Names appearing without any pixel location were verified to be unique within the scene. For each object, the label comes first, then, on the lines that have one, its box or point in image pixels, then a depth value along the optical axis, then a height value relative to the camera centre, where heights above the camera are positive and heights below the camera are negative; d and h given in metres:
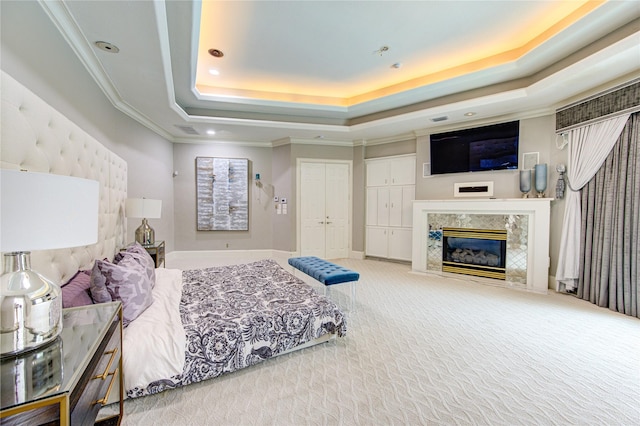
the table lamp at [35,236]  0.77 -0.09
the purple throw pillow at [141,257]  2.31 -0.44
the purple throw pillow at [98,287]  1.66 -0.50
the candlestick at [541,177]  3.83 +0.48
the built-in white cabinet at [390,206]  5.38 +0.07
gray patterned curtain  2.89 -0.22
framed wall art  5.71 +0.32
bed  1.60 -0.79
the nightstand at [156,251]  3.49 -0.57
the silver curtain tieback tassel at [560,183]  3.71 +0.39
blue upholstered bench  2.85 -0.71
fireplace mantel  3.75 -0.12
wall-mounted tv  4.17 +1.02
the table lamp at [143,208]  3.29 +0.00
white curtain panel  3.29 +0.40
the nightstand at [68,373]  0.70 -0.51
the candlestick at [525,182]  3.97 +0.42
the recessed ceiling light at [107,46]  2.39 +1.47
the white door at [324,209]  5.80 +0.00
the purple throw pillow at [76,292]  1.51 -0.51
